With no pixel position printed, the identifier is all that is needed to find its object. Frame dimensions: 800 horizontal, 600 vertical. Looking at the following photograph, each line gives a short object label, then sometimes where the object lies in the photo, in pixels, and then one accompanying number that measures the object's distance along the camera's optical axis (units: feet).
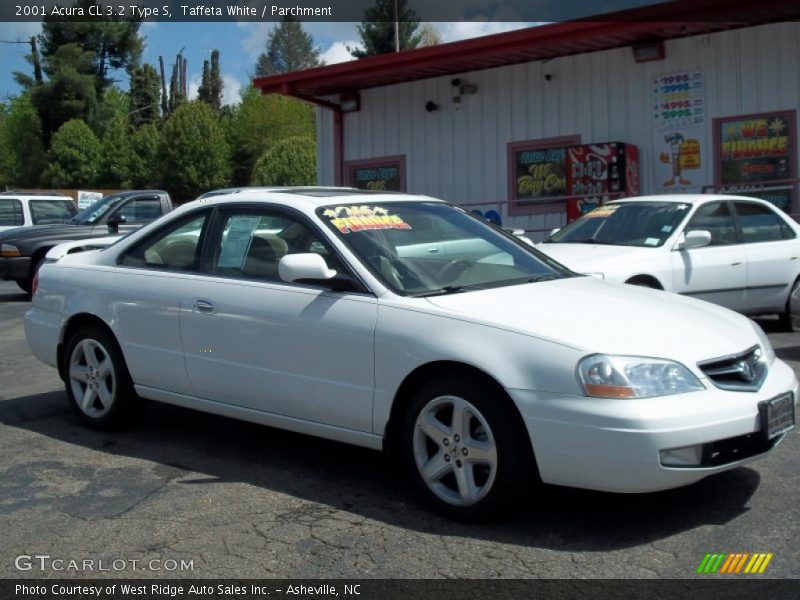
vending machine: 45.47
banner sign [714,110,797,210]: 43.06
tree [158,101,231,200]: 173.06
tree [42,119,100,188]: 178.60
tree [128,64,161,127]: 226.58
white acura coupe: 13.21
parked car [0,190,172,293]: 45.83
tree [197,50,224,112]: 268.62
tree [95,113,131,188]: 180.14
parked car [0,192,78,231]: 59.06
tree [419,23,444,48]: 228.49
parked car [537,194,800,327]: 28.19
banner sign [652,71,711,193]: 45.06
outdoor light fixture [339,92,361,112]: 56.39
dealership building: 43.21
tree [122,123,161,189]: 176.55
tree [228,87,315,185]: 205.16
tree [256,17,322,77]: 326.03
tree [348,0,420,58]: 189.16
